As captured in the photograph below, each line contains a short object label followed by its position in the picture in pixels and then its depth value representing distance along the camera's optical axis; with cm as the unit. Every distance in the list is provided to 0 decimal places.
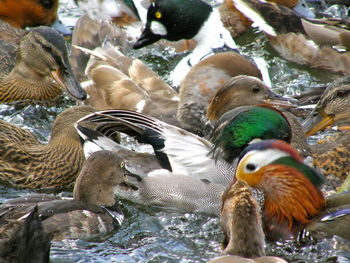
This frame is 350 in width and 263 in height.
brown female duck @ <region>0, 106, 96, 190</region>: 1322
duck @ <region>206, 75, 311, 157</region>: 1432
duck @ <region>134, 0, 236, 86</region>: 1811
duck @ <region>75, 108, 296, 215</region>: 1261
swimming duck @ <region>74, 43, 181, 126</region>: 1519
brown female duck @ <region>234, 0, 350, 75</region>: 1781
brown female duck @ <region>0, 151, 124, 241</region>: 1111
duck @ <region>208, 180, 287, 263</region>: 973
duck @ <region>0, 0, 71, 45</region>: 1847
